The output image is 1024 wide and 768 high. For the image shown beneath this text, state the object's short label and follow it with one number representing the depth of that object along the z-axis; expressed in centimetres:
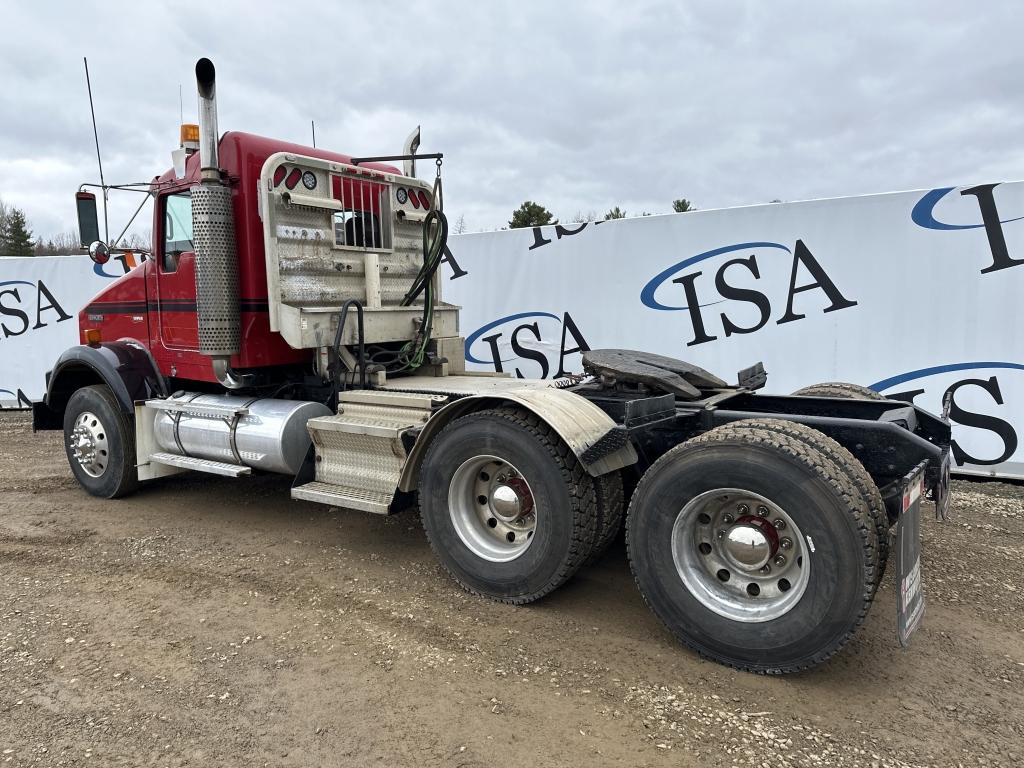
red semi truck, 312
